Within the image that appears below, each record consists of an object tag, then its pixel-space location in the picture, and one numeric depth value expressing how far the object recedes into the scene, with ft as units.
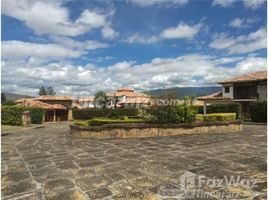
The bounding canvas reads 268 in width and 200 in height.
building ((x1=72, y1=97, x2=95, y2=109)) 165.98
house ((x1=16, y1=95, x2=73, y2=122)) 89.72
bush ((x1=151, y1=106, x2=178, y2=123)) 33.12
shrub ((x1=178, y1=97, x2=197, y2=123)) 34.16
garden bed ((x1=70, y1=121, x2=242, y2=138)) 31.19
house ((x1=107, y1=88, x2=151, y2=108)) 125.07
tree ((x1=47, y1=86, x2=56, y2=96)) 210.07
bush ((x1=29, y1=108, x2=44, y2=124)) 70.79
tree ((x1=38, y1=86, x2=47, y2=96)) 208.31
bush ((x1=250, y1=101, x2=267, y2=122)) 55.58
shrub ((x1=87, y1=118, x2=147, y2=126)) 32.44
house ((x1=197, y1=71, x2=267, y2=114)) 73.86
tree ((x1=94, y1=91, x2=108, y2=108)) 107.87
